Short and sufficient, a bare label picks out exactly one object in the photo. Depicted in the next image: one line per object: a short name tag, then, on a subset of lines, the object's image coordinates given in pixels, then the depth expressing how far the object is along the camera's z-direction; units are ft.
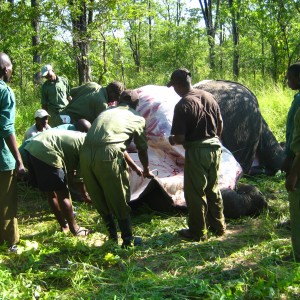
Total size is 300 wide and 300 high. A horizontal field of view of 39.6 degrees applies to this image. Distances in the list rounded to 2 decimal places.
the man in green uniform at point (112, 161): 12.25
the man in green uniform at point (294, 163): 10.30
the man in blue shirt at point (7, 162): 12.01
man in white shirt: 18.67
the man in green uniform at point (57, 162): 13.77
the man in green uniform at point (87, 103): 19.59
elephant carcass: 16.20
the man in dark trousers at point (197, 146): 12.92
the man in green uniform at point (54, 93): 23.50
